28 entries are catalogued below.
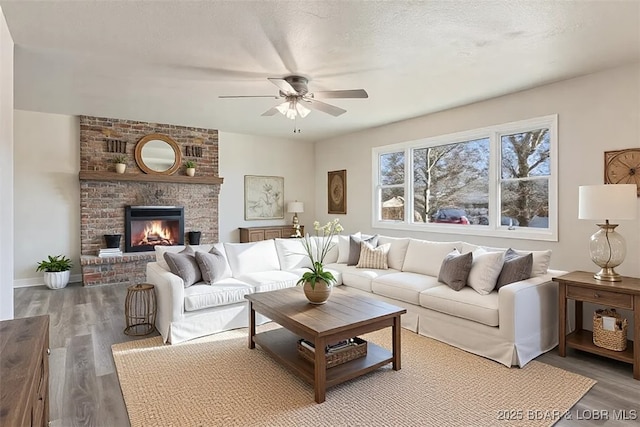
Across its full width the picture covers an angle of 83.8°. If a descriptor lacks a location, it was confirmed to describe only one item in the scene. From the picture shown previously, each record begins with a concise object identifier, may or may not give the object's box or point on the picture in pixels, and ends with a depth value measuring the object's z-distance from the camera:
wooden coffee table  2.46
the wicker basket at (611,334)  2.92
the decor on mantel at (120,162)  5.97
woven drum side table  3.67
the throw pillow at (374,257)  4.60
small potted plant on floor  5.36
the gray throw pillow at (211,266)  3.76
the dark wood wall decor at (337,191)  7.39
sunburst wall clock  3.48
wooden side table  2.75
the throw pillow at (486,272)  3.35
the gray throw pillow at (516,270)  3.29
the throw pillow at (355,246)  4.85
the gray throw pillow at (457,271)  3.51
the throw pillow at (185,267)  3.64
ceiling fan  3.80
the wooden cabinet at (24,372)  1.03
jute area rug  2.22
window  4.37
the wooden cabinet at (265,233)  7.24
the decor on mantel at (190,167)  6.61
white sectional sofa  3.00
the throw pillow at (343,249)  4.98
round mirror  6.30
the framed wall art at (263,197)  7.57
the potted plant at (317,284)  2.99
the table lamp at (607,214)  2.91
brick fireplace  5.82
